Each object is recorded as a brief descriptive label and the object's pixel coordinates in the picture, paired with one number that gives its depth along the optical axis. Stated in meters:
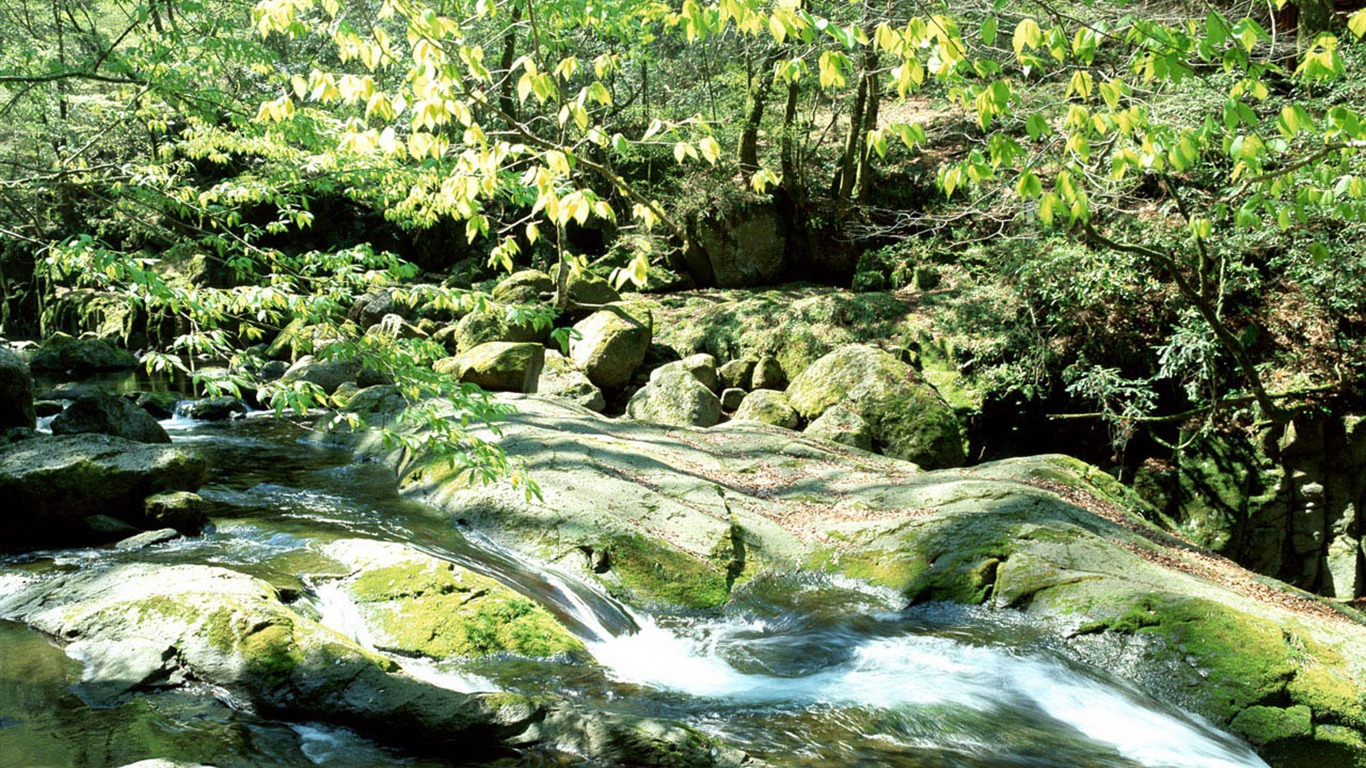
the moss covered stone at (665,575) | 6.99
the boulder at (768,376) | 15.88
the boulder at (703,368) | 15.66
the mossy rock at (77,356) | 20.56
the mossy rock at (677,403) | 14.27
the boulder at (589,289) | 18.41
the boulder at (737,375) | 16.06
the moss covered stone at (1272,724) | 5.39
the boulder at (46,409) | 13.78
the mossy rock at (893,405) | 12.66
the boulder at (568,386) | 15.53
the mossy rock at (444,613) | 5.57
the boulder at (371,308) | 20.84
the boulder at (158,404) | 15.04
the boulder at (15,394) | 9.62
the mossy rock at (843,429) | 12.47
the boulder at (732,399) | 15.47
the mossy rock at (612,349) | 16.38
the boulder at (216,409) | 14.95
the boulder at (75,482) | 6.75
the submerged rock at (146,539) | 6.68
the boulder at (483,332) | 17.42
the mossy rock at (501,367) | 14.12
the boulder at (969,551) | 5.71
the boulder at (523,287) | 19.30
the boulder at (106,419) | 10.03
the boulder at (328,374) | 15.79
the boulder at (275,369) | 18.67
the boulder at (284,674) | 4.23
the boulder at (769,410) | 13.59
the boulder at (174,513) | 7.11
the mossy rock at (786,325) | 16.23
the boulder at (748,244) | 20.91
